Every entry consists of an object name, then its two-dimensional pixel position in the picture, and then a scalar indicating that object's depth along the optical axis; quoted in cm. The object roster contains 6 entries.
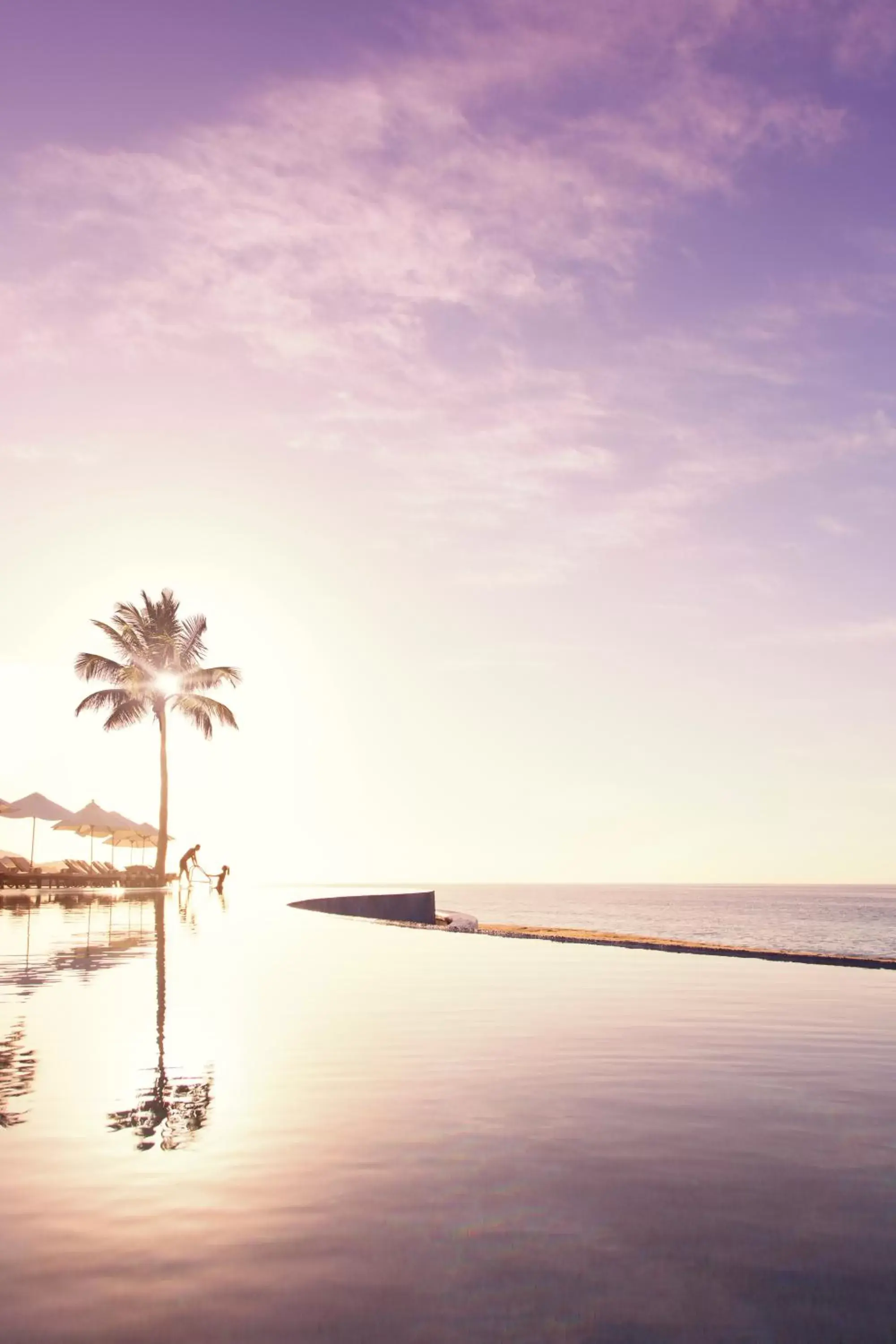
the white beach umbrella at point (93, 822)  5097
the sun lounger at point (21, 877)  4303
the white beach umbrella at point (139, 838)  5575
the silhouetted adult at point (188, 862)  4991
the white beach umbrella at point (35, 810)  4759
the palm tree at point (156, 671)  4622
